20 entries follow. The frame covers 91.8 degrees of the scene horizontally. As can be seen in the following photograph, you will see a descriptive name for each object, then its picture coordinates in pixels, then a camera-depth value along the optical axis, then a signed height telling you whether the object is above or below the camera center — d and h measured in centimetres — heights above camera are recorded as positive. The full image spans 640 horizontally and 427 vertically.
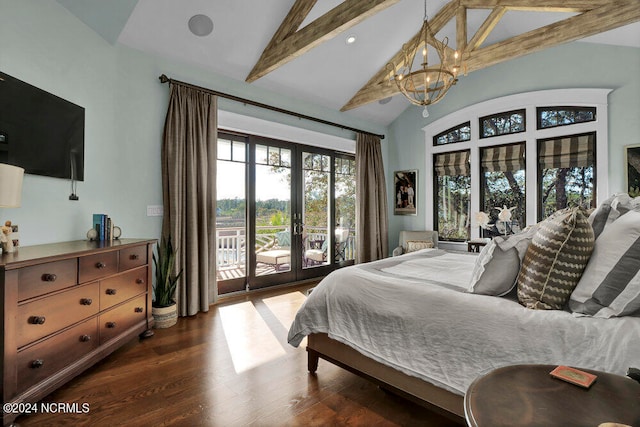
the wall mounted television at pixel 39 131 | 203 +60
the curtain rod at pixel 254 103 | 332 +141
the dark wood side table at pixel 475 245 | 444 -50
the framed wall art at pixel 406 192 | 567 +35
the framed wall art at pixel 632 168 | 363 +50
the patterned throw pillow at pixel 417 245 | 491 -54
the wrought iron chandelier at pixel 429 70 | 252 +121
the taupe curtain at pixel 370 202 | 535 +17
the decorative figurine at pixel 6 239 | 182 -15
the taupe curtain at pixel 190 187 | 332 +29
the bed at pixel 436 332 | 121 -56
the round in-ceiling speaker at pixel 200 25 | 317 +195
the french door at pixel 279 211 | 409 +1
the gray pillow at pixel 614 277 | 123 -27
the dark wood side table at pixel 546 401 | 69 -46
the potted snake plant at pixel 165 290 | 300 -77
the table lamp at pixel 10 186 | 162 +15
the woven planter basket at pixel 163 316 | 299 -100
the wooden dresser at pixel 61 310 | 157 -60
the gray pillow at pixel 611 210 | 148 +0
